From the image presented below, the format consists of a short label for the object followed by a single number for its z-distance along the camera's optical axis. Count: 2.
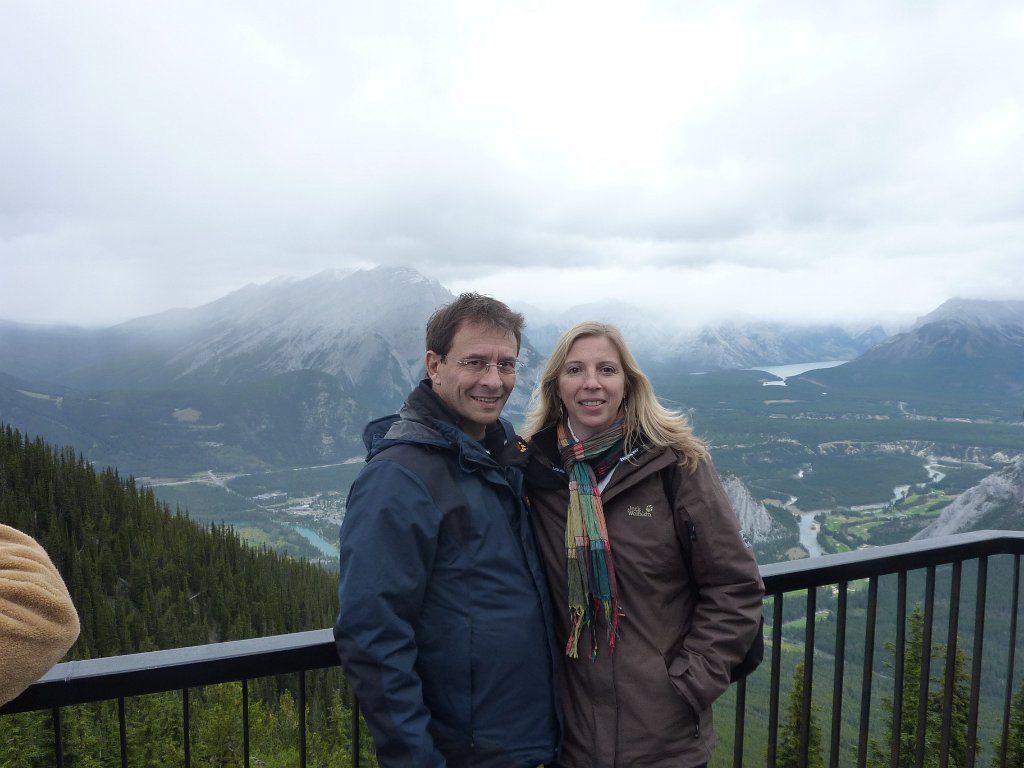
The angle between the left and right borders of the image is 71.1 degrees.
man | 2.33
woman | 2.79
